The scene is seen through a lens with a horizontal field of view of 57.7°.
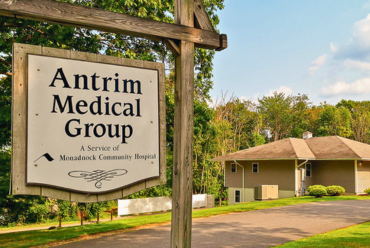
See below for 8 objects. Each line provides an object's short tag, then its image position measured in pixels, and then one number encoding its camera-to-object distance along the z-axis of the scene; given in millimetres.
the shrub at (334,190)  23969
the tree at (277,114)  61375
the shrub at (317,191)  23188
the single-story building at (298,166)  26594
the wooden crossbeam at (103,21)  3293
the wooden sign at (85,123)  3201
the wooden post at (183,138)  3932
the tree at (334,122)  54875
